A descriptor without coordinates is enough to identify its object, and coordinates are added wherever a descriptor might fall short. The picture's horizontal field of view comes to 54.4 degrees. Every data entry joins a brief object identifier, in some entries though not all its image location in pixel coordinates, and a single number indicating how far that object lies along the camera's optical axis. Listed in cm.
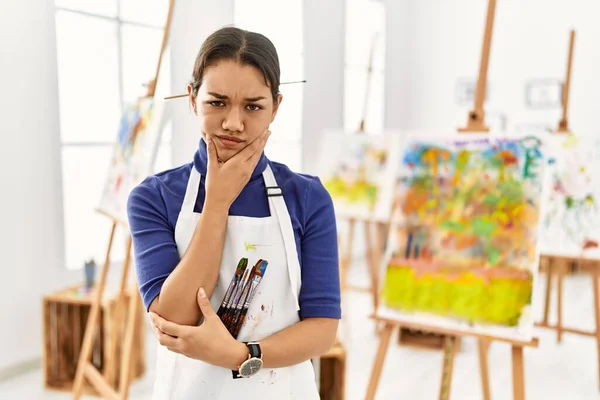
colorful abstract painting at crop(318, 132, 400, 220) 380
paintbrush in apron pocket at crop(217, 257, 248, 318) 107
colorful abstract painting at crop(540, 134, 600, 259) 320
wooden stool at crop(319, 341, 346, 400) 226
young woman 101
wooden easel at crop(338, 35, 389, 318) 386
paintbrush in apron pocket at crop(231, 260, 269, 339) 108
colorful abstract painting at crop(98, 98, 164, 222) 225
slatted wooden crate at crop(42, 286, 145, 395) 283
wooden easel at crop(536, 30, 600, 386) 311
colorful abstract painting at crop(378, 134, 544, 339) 199
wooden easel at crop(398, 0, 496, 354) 213
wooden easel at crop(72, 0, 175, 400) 216
